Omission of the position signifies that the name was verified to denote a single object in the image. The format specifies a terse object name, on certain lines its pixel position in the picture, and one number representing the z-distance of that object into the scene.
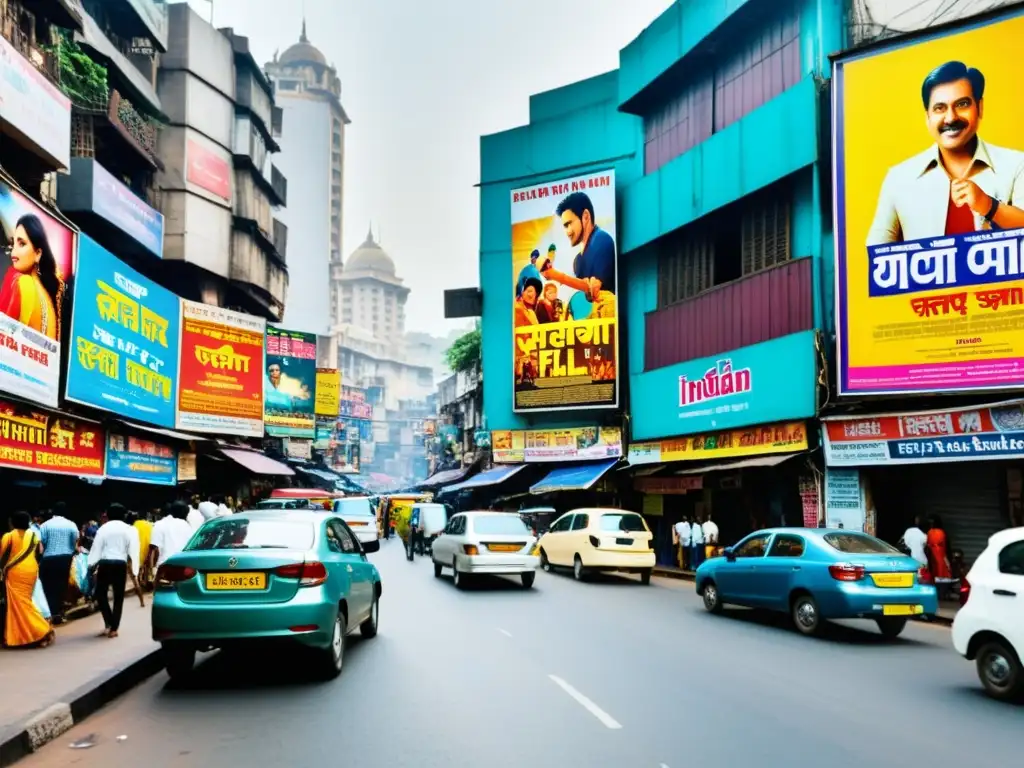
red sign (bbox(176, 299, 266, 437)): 31.30
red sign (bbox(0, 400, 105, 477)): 16.66
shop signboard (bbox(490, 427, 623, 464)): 32.31
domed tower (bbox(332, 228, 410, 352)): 194.38
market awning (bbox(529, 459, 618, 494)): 30.52
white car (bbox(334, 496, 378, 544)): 28.48
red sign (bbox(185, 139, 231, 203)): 37.88
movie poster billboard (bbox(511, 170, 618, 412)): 32.09
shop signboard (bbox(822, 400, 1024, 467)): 16.22
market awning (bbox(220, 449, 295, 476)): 34.28
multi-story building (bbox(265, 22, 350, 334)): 103.94
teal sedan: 8.10
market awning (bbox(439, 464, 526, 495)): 37.23
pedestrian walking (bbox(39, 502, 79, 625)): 11.57
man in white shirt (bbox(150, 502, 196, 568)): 14.90
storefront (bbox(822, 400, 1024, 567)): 16.53
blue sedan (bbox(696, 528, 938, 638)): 11.57
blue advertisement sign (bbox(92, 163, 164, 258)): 27.06
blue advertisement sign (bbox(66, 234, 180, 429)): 21.25
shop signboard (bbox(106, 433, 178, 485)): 22.89
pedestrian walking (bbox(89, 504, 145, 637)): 10.95
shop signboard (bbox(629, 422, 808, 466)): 21.67
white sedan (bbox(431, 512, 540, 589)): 18.03
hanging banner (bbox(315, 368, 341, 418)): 55.25
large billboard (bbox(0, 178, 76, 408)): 16.94
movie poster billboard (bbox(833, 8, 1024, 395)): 17.25
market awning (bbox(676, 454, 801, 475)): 20.95
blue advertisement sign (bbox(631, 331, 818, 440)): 21.32
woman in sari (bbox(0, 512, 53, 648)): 10.03
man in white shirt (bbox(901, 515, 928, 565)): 16.44
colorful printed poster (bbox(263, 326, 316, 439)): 46.19
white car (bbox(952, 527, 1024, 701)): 7.82
